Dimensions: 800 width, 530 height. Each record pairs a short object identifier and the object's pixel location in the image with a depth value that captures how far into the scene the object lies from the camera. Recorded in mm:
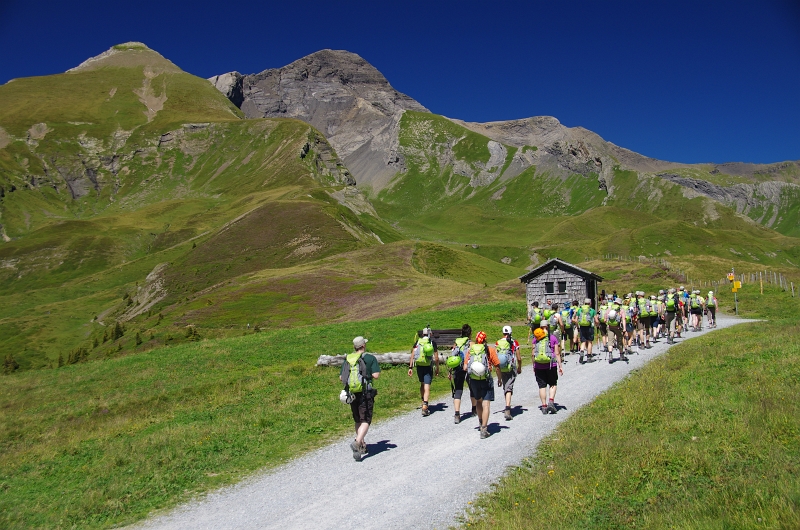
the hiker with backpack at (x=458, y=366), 15344
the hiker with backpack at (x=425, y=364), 16656
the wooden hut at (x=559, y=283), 47750
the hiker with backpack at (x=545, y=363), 15117
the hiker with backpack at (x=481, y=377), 13680
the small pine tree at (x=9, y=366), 50238
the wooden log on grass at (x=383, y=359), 26219
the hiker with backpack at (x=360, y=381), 13148
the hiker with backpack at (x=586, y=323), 23797
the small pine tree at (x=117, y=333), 58481
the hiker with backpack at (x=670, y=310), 28375
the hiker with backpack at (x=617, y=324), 23797
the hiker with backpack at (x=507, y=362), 15016
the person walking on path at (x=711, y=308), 34291
